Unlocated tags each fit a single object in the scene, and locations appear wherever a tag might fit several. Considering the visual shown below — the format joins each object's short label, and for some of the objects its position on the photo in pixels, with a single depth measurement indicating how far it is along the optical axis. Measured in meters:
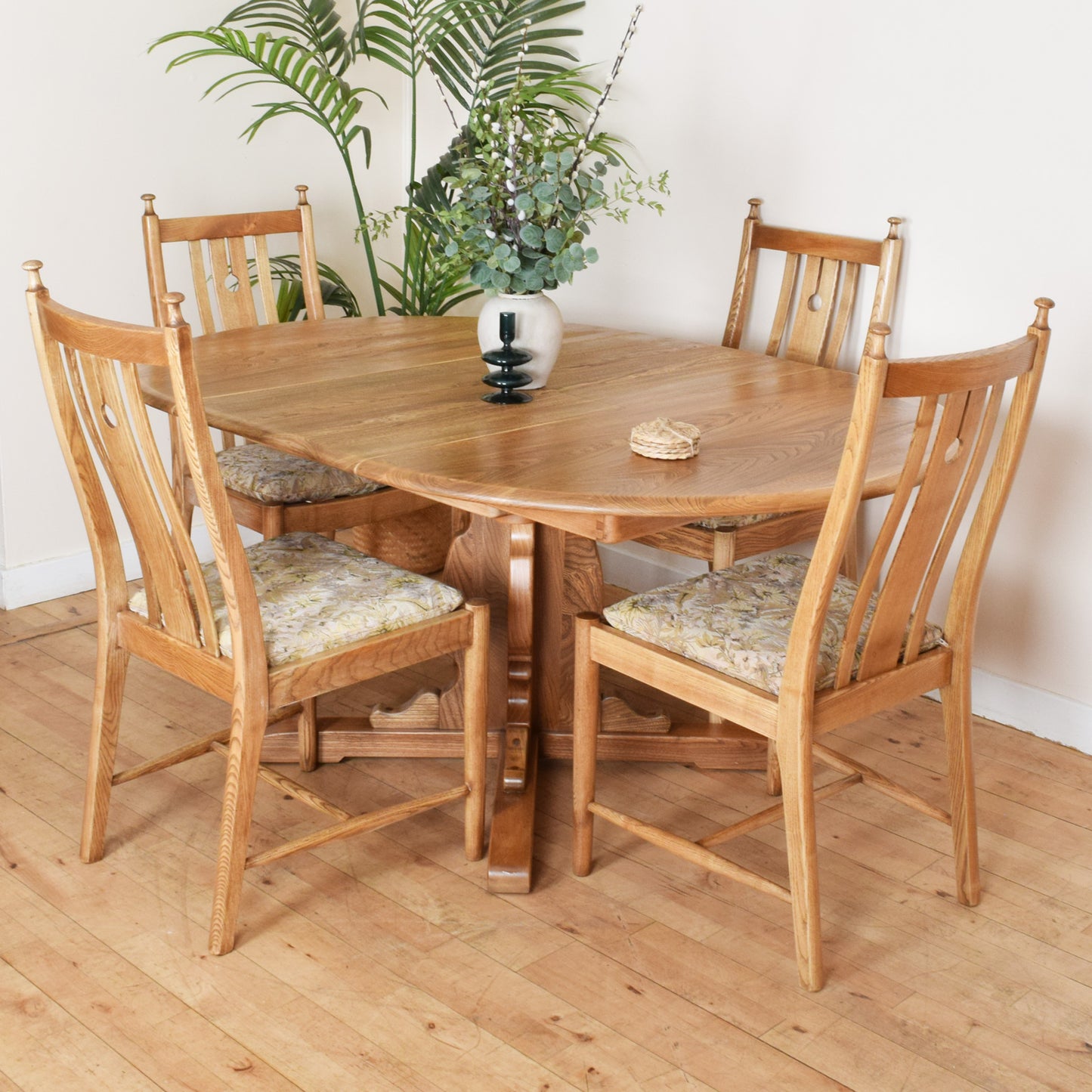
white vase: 2.22
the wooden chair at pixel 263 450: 2.55
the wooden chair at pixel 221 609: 1.77
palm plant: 3.19
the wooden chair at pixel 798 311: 2.53
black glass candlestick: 2.17
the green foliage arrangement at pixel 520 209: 2.08
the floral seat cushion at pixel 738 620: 1.85
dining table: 1.80
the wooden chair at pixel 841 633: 1.66
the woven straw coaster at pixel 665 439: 1.89
